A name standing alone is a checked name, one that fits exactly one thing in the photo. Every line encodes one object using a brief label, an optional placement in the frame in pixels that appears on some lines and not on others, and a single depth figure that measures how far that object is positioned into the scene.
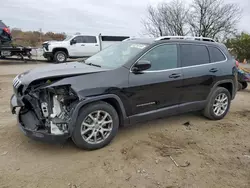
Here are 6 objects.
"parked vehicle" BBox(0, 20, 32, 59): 13.37
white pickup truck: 14.72
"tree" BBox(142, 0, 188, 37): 22.55
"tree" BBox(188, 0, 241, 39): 20.97
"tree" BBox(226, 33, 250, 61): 20.42
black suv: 3.27
